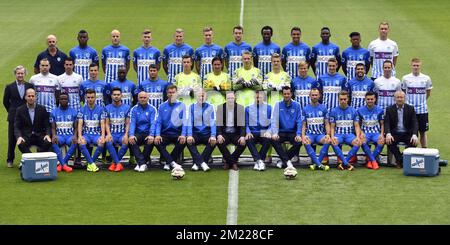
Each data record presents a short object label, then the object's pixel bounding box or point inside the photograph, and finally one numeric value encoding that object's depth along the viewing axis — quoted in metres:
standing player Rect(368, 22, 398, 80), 23.86
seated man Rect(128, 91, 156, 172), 21.88
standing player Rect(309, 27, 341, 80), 23.67
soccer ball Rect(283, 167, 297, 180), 20.89
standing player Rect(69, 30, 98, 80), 23.72
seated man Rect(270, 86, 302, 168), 22.16
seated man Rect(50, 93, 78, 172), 22.00
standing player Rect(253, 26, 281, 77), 23.77
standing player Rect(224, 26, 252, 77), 23.92
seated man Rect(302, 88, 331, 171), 22.08
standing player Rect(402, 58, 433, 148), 22.66
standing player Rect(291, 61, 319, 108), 22.88
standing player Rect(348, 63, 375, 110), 22.73
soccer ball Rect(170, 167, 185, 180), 20.92
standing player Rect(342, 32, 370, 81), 23.45
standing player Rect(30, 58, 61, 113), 22.55
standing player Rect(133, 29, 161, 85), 23.91
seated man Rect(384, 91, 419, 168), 21.92
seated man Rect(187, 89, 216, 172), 21.98
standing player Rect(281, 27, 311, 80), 23.61
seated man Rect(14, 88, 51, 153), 21.84
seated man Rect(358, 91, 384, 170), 22.12
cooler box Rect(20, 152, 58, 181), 20.78
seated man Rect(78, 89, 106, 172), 22.05
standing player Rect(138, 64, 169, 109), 22.92
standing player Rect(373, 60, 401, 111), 22.64
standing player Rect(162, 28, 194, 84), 23.82
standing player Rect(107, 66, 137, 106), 22.80
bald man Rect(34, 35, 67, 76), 23.36
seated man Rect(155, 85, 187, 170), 22.06
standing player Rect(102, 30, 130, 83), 23.86
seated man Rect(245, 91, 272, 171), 22.03
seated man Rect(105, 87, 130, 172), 22.14
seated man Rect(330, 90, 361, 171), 22.06
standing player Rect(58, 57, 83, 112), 22.77
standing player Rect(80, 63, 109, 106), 22.77
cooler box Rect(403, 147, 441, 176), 20.97
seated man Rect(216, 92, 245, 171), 22.03
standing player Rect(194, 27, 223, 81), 23.83
